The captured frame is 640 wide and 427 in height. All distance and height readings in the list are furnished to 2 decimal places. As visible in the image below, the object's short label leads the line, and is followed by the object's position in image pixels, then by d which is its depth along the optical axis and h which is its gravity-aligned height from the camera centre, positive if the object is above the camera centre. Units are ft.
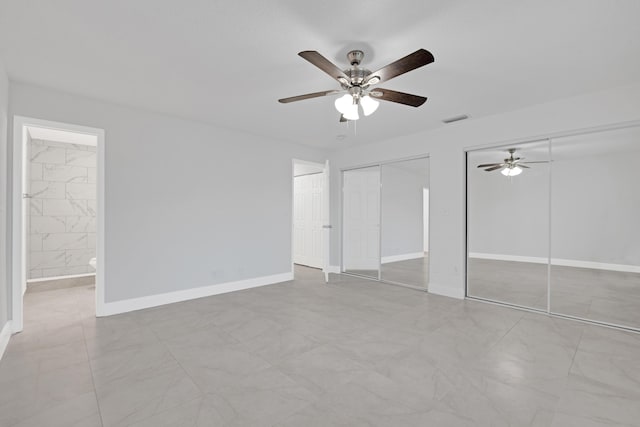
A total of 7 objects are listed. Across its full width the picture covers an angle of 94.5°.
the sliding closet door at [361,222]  19.60 -0.63
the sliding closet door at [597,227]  11.40 -0.54
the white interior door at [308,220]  23.00 -0.60
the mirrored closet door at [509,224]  13.26 -0.54
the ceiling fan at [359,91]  7.73 +3.60
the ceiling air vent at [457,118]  13.96 +4.58
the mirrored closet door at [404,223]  18.49 -0.70
